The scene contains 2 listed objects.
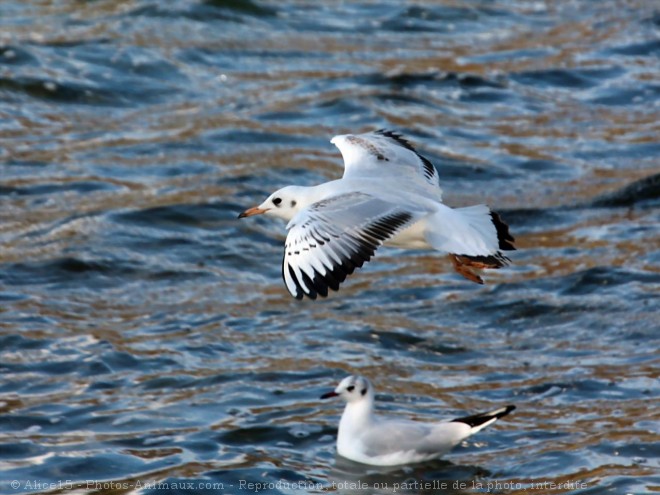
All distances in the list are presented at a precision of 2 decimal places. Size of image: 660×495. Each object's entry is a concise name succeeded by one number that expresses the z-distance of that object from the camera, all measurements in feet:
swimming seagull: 51.63
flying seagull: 42.75
